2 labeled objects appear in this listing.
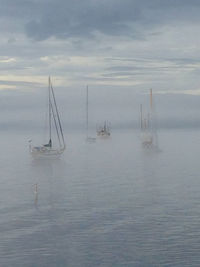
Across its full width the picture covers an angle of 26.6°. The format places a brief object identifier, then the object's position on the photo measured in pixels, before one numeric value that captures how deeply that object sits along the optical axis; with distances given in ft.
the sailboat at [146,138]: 585.88
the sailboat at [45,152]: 416.46
